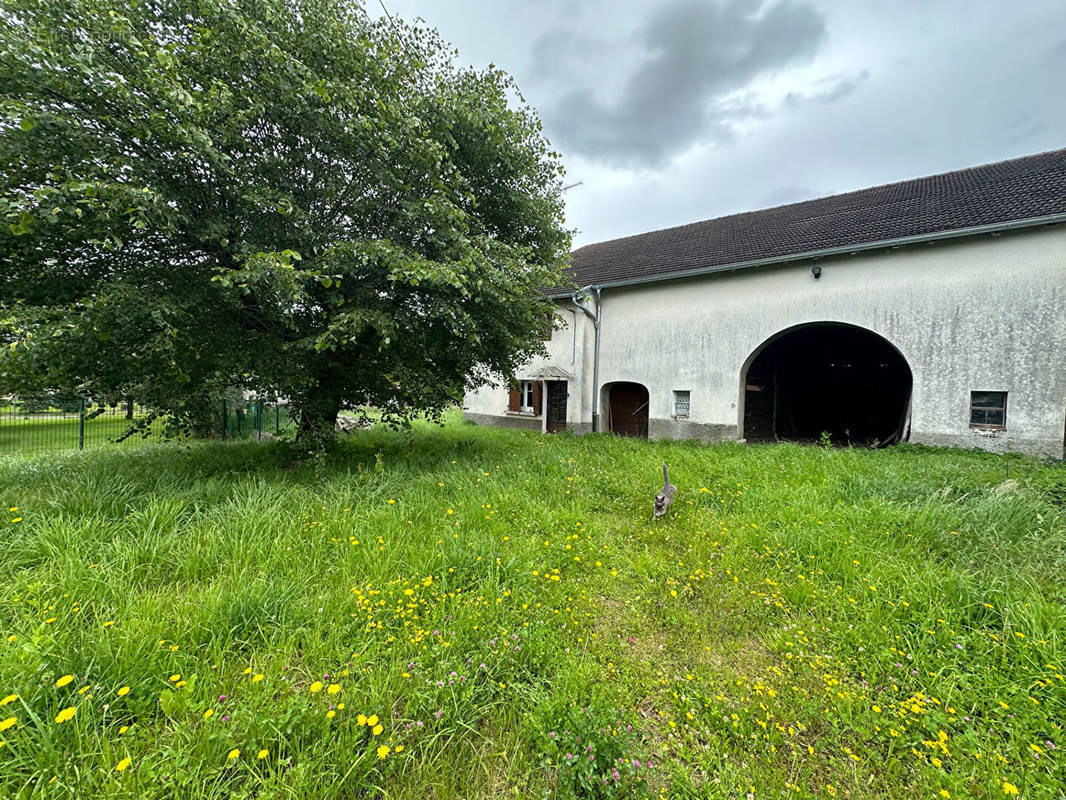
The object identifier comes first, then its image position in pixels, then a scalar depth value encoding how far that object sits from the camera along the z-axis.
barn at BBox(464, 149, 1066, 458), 7.85
